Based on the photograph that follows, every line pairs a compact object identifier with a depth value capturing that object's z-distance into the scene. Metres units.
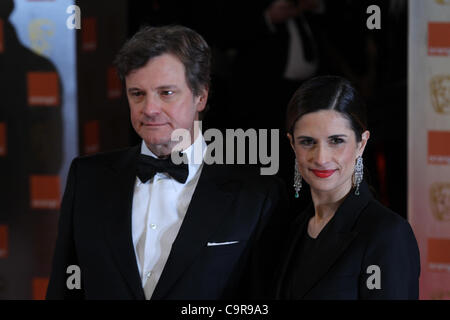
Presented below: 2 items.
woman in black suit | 4.88
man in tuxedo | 4.99
